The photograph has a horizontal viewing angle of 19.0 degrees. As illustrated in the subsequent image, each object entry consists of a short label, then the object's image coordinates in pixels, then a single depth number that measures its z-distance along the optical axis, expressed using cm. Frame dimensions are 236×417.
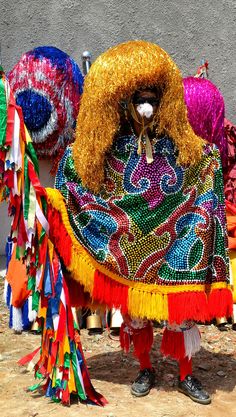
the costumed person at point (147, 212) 338
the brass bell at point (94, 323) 454
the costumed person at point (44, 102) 446
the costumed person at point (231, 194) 468
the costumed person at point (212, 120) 459
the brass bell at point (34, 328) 449
